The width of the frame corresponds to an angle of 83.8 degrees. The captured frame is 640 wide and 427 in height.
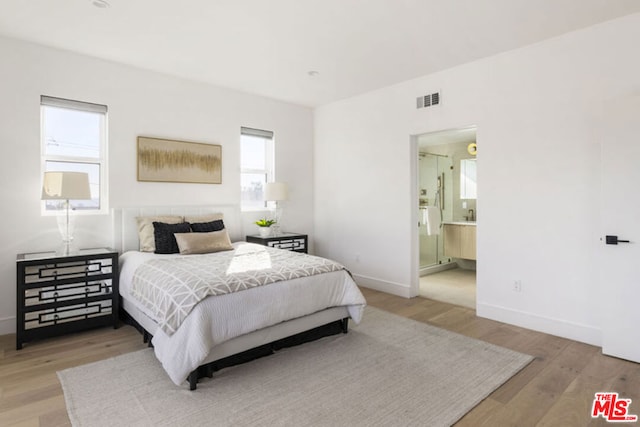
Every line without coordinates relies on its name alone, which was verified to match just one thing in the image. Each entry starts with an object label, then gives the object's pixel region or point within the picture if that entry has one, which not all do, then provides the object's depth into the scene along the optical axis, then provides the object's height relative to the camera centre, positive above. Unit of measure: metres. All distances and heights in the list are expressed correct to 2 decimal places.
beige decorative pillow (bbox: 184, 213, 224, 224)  4.29 -0.09
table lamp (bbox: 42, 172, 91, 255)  3.30 +0.22
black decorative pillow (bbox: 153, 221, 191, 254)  3.80 -0.29
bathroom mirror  6.49 +0.57
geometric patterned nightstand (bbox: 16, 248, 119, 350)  3.09 -0.76
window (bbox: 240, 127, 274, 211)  5.15 +0.68
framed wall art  4.18 +0.62
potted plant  4.94 -0.23
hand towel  5.96 -0.17
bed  2.35 -0.75
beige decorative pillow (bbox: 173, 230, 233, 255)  3.77 -0.34
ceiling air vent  4.20 +1.33
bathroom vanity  5.84 -0.49
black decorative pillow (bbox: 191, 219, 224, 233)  4.14 -0.18
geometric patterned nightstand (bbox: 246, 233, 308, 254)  4.75 -0.42
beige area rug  2.07 -1.19
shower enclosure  6.09 +0.23
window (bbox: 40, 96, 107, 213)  3.65 +0.74
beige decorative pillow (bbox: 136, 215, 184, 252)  3.90 -0.19
